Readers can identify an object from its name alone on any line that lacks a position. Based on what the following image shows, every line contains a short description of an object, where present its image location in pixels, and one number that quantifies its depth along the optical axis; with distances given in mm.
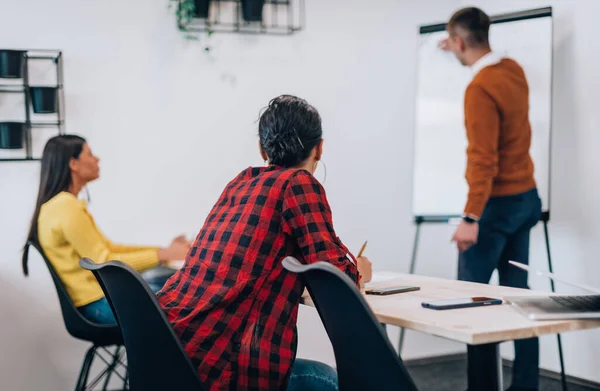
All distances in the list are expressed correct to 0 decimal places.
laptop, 1351
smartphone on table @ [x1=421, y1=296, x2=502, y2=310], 1539
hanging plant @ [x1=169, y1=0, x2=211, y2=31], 3471
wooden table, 1290
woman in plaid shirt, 1572
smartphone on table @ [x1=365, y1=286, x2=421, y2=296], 1830
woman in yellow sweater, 2682
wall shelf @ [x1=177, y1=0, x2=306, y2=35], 3584
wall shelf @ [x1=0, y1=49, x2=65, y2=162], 3141
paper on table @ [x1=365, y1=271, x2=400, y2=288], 2047
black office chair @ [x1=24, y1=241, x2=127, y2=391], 2619
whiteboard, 3580
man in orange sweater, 2660
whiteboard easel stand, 3166
